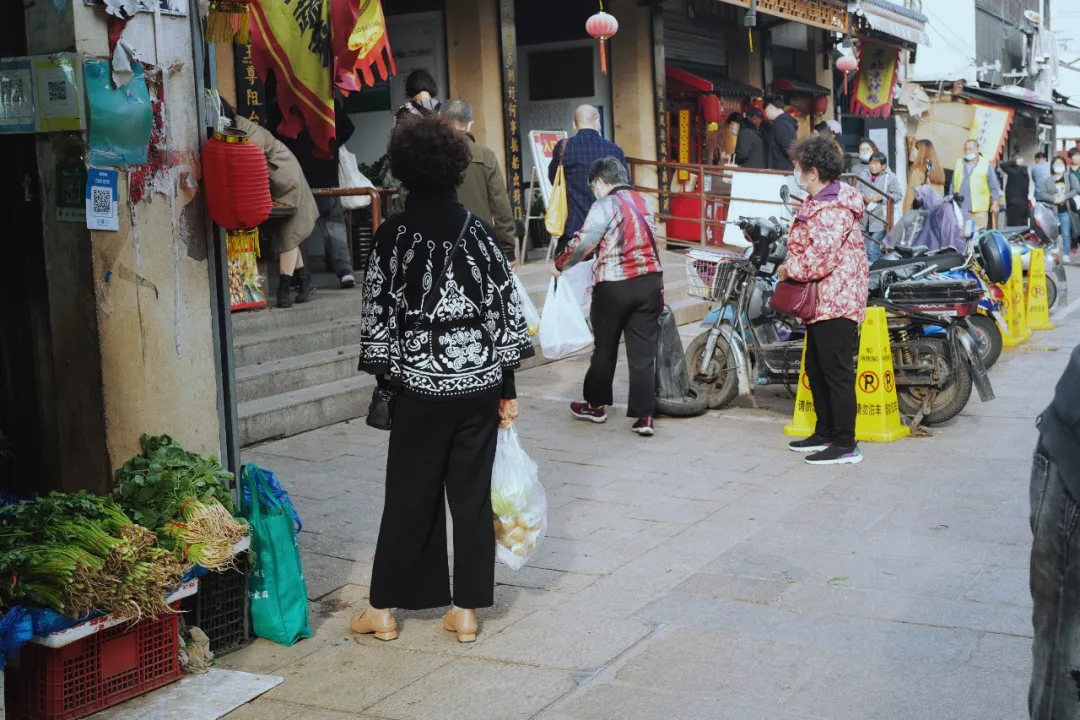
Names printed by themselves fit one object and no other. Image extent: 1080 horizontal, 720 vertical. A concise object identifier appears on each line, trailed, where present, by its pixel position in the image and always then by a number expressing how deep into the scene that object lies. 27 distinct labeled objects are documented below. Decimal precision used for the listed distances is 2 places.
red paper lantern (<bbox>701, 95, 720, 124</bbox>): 18.09
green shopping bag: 4.48
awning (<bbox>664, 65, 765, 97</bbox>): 17.78
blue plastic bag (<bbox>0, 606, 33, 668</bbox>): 3.60
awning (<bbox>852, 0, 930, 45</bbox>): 20.20
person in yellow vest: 17.75
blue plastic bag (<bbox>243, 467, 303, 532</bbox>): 4.56
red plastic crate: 3.78
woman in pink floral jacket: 7.05
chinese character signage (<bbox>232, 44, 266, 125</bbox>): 9.92
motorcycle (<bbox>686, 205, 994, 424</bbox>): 8.01
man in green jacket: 8.26
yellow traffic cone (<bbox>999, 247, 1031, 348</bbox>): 11.75
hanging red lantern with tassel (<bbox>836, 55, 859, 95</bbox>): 20.42
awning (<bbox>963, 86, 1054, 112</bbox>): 27.88
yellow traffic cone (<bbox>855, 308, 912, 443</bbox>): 7.81
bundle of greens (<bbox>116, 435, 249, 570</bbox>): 4.09
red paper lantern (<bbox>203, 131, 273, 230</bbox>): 4.38
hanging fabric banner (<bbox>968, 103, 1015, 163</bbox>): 25.38
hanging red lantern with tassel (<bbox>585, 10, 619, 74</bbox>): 13.70
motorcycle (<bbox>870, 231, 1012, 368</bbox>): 9.55
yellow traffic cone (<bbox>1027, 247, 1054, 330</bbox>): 12.70
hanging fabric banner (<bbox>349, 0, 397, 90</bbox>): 7.41
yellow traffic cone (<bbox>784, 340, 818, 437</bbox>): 8.01
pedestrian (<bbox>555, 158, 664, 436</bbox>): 7.64
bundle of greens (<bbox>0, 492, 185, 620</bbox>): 3.66
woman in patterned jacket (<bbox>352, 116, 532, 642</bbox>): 4.38
